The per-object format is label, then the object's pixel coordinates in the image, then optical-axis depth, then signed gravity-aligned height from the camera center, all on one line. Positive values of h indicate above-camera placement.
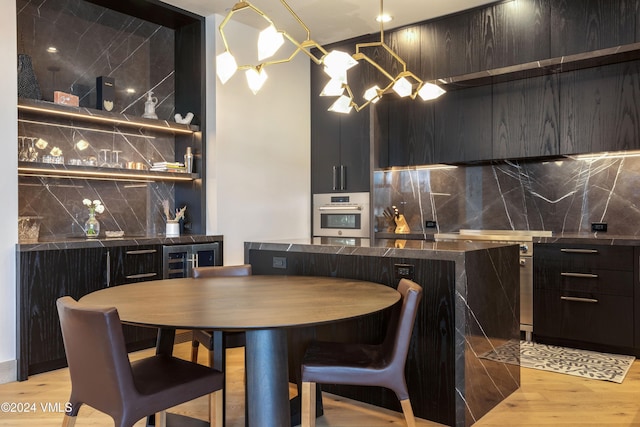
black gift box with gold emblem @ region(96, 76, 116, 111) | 4.09 +0.97
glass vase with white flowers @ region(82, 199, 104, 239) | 4.00 -0.05
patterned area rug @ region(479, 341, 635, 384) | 3.03 -1.00
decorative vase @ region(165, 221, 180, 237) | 4.34 -0.12
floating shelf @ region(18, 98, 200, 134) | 3.54 +0.75
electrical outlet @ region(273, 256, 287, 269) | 3.14 -0.29
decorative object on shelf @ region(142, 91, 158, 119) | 4.39 +0.90
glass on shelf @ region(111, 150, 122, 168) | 4.33 +0.48
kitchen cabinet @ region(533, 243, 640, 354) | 3.64 -0.60
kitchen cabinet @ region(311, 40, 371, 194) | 5.06 +0.70
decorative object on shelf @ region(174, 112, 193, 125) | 4.48 +0.83
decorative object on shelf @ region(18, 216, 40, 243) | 3.58 -0.11
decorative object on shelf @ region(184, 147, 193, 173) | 4.53 +0.46
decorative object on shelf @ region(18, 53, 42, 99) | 3.57 +0.94
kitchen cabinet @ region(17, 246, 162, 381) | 3.21 -0.47
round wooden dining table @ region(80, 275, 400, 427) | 1.67 -0.34
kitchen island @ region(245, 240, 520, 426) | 2.43 -0.54
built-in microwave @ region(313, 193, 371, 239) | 5.04 +0.00
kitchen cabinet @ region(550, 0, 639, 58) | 3.53 +1.35
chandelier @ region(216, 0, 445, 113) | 2.26 +0.71
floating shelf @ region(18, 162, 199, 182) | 3.60 +0.32
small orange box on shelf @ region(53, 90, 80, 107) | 3.75 +0.85
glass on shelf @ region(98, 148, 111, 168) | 4.26 +0.48
